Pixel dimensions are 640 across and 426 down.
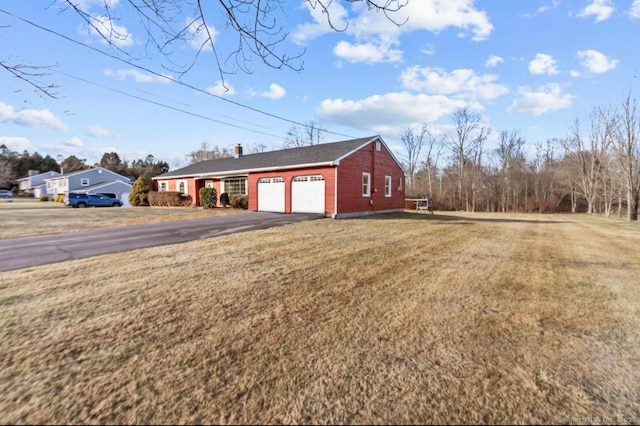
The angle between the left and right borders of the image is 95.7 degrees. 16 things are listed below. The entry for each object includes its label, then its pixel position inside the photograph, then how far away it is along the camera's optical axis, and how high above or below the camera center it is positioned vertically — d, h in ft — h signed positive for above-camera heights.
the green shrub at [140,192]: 92.73 +2.67
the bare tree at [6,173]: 175.09 +17.14
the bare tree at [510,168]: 120.47 +13.67
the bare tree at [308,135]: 132.05 +30.62
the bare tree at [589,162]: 93.20 +13.06
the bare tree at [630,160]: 67.31 +9.27
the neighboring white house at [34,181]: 180.36 +12.64
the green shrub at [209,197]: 72.74 +0.79
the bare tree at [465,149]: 123.75 +21.83
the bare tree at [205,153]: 191.42 +31.56
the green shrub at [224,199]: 71.10 +0.28
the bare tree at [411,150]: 140.05 +24.24
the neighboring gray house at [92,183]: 133.39 +8.71
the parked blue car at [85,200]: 89.86 +0.13
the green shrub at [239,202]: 65.62 -0.43
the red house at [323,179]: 50.67 +4.24
